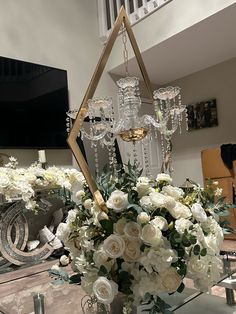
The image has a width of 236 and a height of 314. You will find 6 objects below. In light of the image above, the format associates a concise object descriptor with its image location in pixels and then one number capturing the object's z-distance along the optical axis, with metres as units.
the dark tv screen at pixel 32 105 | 3.27
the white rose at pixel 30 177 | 2.47
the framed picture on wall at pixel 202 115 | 4.57
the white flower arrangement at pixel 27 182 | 2.34
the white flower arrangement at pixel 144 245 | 0.85
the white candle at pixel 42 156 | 3.19
